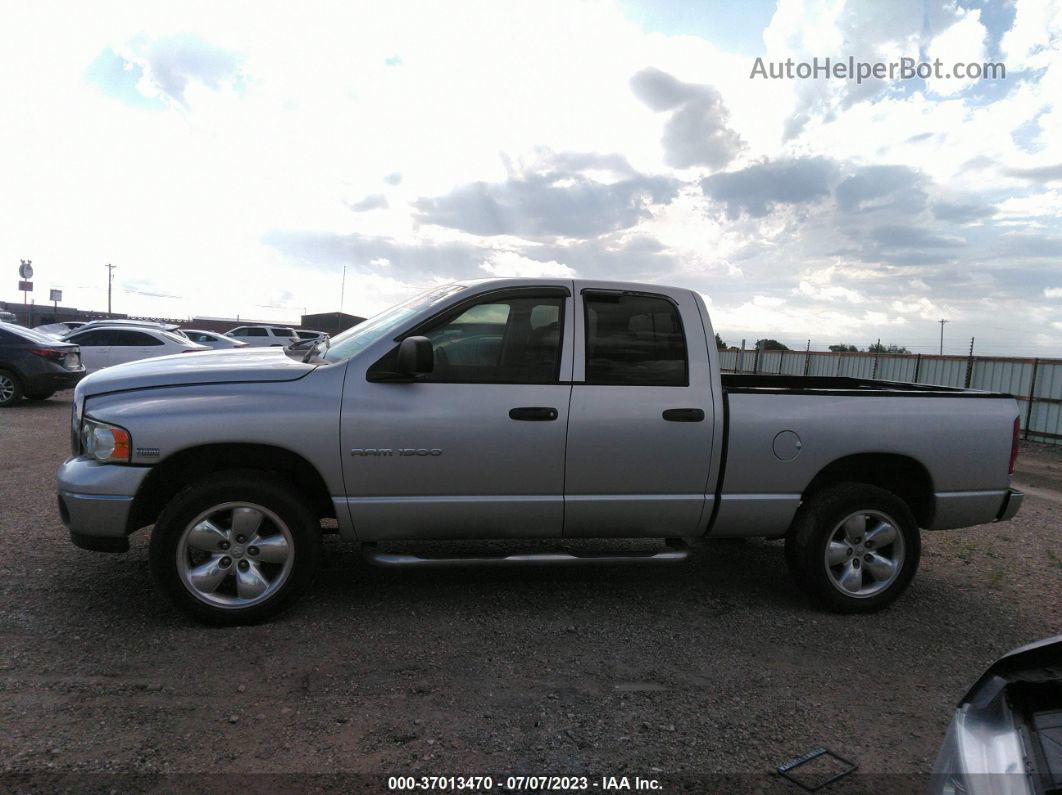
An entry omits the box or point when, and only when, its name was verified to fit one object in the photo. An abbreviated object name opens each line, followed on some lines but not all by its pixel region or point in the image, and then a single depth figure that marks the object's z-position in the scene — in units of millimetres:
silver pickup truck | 3771
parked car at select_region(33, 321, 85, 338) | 24708
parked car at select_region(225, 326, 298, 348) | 29172
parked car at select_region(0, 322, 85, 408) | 12406
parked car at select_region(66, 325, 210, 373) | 15727
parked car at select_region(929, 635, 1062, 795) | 1703
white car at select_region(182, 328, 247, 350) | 22516
